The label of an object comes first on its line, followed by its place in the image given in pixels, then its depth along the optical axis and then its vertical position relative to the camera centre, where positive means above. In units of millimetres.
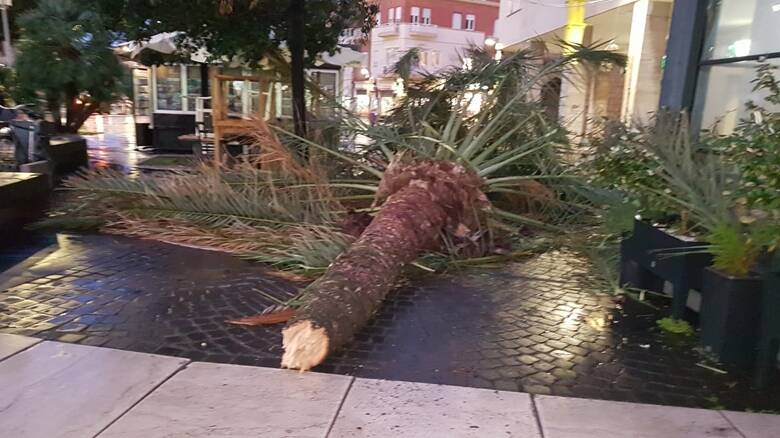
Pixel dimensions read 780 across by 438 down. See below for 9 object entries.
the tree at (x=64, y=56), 9156 +577
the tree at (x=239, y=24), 8133 +1073
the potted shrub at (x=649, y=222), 3959 -764
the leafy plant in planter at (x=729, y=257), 3359 -769
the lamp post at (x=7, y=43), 9588 +901
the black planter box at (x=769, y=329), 3135 -1082
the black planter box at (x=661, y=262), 3893 -986
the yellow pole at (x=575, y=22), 11398 +1807
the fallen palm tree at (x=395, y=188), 5195 -883
